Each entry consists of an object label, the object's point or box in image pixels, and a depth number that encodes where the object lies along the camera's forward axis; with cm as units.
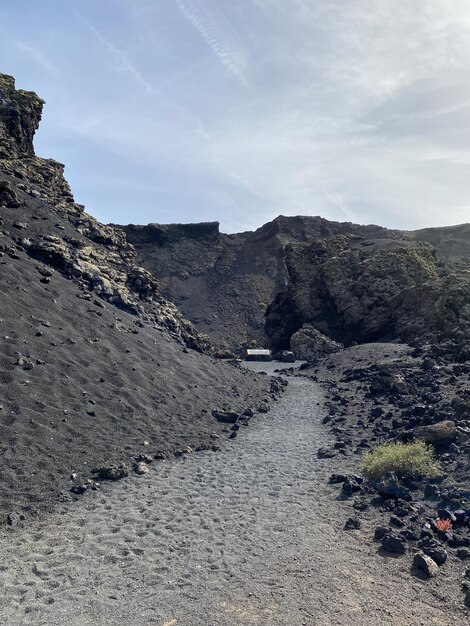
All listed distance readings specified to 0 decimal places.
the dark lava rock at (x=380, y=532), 880
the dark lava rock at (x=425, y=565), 743
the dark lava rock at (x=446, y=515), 922
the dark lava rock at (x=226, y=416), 1873
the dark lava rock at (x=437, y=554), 780
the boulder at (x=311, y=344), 4441
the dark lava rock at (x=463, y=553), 793
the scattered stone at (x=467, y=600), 659
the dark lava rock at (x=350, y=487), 1118
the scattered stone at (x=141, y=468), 1229
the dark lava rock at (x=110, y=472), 1154
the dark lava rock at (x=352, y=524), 932
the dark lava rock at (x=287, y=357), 4466
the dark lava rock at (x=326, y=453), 1452
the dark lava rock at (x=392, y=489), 1057
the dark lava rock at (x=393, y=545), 819
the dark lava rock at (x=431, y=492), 1038
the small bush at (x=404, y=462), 1171
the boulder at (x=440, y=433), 1302
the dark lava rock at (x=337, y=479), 1209
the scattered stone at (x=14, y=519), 882
